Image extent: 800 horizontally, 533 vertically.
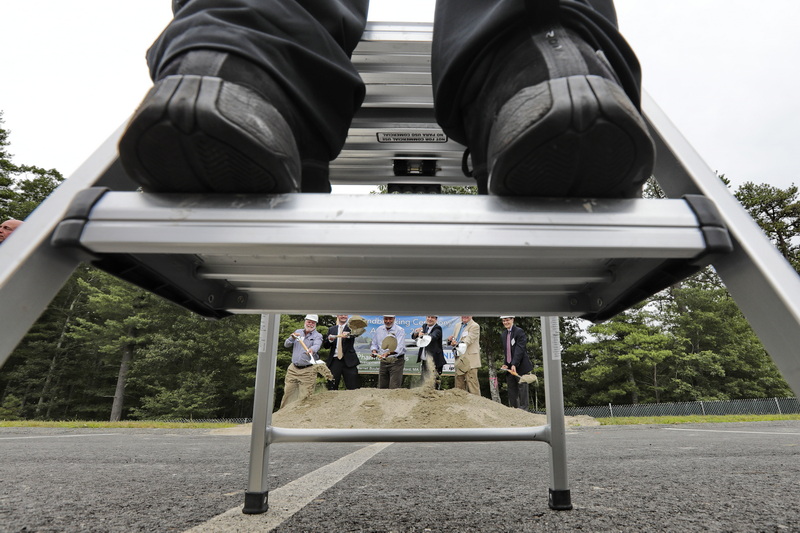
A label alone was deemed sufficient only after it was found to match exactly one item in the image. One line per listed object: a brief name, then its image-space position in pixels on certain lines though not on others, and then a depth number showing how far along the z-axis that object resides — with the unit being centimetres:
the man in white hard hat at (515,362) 847
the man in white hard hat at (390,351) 909
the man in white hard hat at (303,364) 862
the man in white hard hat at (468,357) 921
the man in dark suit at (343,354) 872
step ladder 47
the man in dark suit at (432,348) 954
